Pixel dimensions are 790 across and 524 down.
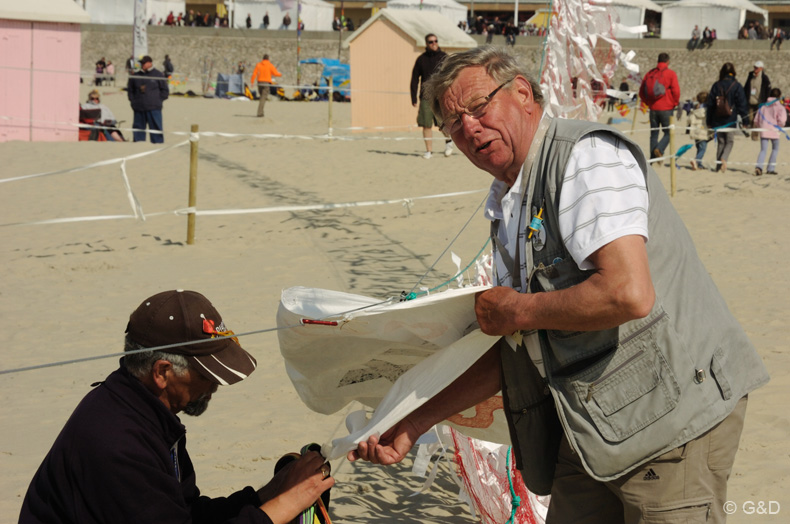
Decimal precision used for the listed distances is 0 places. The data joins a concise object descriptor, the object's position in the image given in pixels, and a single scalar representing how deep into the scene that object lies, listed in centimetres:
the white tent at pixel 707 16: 4162
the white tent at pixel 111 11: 4844
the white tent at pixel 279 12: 4644
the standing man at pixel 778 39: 3681
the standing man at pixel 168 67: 3770
